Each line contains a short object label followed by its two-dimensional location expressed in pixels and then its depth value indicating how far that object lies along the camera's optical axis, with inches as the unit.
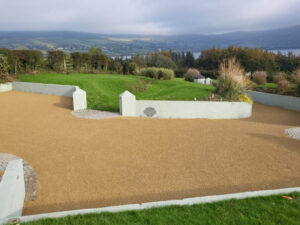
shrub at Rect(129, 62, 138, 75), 878.4
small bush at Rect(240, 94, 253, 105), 455.8
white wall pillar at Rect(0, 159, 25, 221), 128.9
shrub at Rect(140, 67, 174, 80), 805.2
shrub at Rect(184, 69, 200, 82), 1018.7
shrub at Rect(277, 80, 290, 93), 646.2
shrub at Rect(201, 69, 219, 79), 1498.8
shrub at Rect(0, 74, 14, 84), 603.2
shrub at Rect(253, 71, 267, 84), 861.2
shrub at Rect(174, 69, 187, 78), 1624.5
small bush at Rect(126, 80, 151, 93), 584.4
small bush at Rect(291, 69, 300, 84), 534.9
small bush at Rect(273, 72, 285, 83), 804.9
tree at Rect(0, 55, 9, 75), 631.2
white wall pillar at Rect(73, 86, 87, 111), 421.1
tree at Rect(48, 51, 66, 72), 759.1
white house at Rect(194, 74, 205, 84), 941.7
